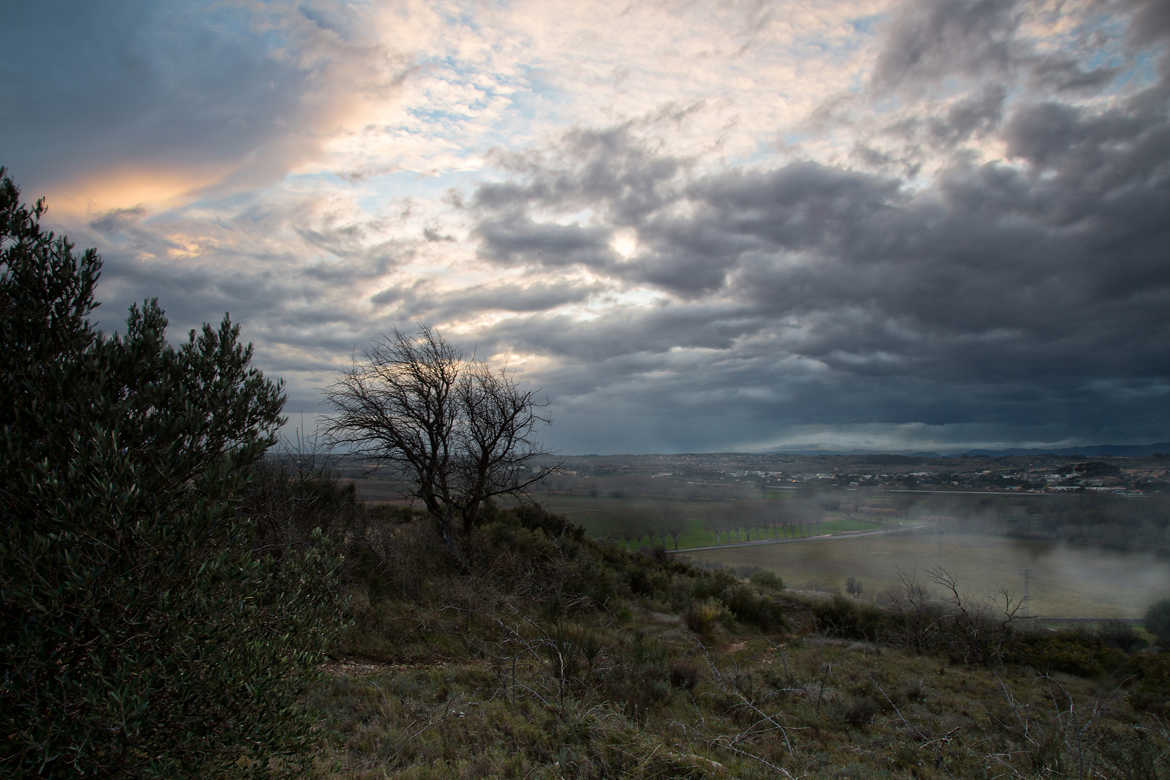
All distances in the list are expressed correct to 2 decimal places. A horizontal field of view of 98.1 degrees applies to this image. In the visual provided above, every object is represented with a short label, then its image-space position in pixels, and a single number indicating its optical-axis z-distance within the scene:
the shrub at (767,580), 29.07
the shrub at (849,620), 22.36
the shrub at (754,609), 22.59
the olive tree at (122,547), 2.75
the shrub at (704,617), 19.48
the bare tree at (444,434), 19.42
